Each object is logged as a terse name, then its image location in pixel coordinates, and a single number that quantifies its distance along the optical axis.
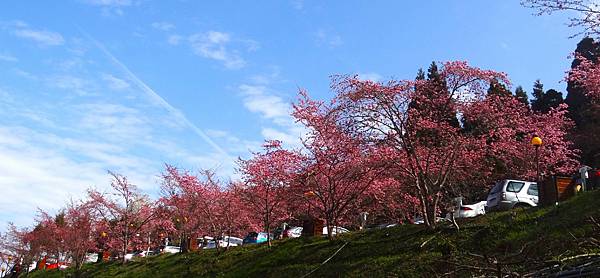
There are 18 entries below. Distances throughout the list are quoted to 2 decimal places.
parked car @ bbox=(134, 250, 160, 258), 35.40
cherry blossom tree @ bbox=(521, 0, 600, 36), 8.94
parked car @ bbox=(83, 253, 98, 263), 43.47
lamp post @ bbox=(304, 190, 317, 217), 20.30
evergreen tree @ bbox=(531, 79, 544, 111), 44.03
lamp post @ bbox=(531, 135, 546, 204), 17.42
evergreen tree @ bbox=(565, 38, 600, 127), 38.21
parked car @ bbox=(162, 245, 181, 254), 36.80
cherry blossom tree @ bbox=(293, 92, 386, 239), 17.38
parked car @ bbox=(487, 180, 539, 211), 18.62
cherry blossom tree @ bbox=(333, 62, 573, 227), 15.26
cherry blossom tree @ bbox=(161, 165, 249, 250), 27.06
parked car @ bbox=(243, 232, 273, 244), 31.06
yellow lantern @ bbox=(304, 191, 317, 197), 20.38
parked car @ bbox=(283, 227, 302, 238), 28.89
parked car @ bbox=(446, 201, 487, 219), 18.39
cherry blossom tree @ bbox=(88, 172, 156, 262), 32.62
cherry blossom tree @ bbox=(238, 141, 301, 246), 21.25
